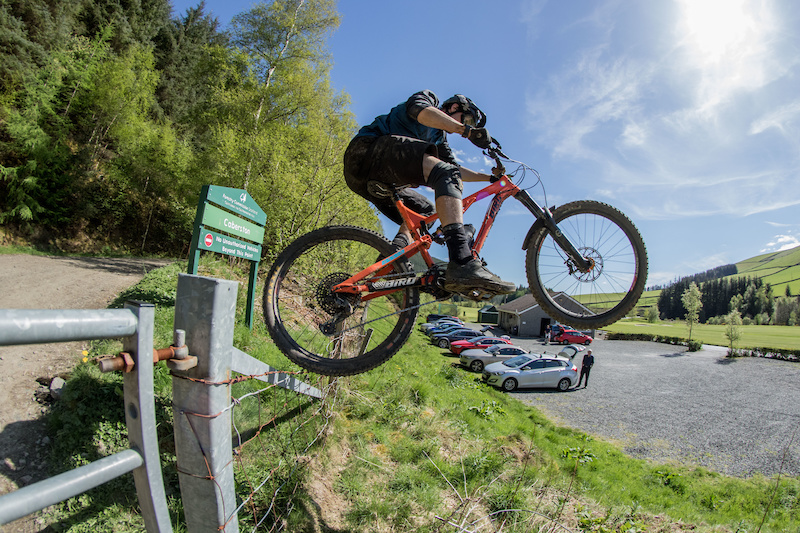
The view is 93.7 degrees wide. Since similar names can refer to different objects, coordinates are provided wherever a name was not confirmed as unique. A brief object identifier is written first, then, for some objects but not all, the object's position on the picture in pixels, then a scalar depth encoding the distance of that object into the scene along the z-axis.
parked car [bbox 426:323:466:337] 34.11
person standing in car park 22.27
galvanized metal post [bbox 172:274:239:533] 1.25
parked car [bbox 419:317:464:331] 40.14
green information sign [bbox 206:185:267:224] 4.83
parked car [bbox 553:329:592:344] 38.72
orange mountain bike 2.74
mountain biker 2.59
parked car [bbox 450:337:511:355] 27.56
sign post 4.73
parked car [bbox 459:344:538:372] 23.20
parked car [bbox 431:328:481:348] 29.92
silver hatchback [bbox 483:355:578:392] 20.45
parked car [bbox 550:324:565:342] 39.05
